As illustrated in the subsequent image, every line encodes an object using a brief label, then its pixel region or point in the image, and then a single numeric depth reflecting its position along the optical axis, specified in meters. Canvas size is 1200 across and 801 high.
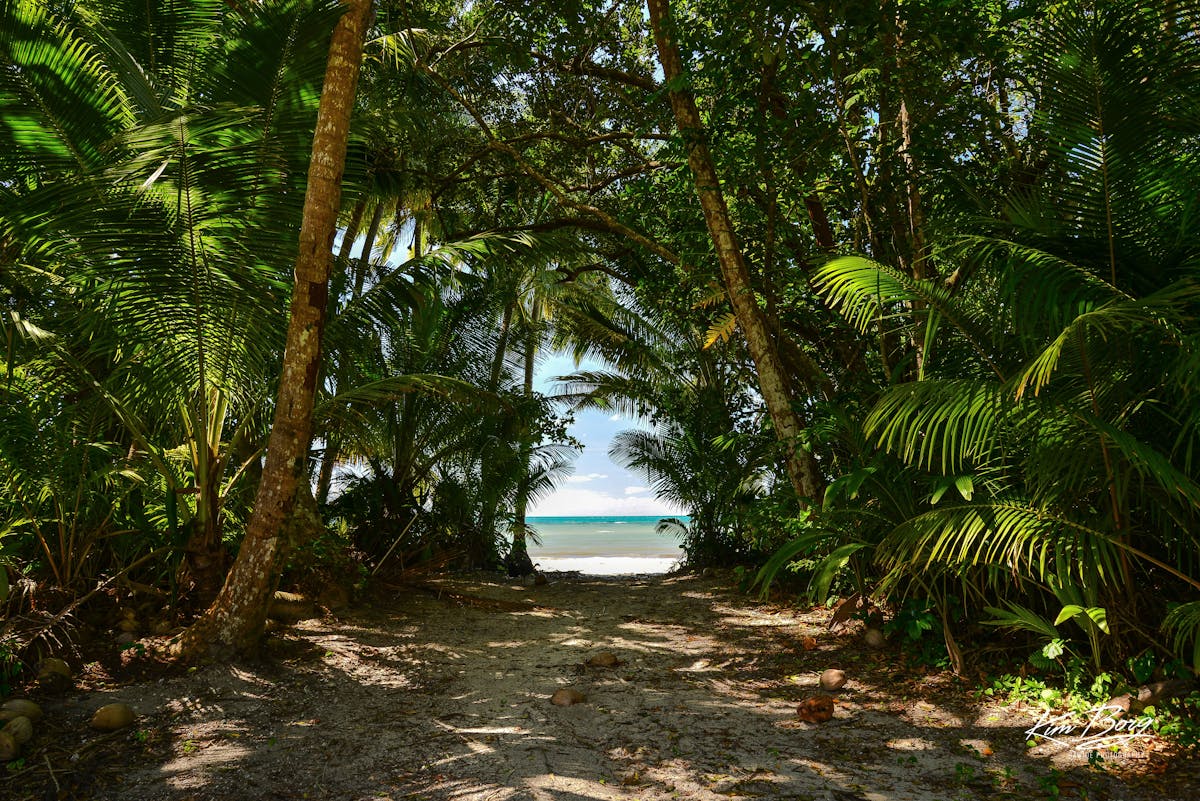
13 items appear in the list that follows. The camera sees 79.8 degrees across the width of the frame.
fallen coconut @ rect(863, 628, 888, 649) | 4.76
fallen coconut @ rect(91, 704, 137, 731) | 3.34
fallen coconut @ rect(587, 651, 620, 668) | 4.77
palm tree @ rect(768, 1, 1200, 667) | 3.08
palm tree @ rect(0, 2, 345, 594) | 4.09
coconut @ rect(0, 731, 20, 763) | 3.01
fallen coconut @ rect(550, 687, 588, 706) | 3.88
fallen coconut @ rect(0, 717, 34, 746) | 3.09
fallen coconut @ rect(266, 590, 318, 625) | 5.60
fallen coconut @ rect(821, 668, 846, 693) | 4.05
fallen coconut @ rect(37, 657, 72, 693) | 3.69
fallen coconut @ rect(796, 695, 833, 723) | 3.56
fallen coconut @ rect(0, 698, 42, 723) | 3.28
